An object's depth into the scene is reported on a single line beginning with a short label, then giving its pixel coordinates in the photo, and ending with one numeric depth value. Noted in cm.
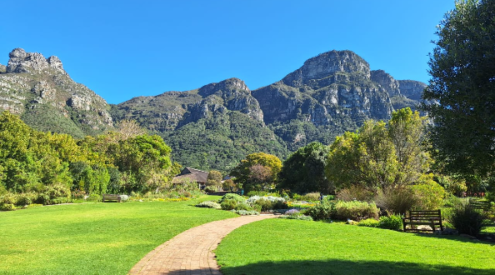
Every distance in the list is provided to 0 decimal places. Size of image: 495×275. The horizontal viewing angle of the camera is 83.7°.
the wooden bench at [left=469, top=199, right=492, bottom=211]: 1691
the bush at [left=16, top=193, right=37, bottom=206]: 2216
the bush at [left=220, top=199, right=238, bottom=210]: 2145
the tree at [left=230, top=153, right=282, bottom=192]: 5722
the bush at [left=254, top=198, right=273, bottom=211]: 2273
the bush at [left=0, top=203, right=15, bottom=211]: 2002
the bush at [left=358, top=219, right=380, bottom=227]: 1366
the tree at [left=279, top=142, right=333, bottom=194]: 4056
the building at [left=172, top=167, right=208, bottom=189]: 6498
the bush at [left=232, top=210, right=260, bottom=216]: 1935
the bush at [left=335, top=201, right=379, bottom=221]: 1557
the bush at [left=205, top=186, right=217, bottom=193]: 6113
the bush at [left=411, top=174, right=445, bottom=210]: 1600
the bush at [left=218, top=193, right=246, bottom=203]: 2293
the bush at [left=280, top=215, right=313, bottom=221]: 1597
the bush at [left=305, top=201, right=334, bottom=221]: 1627
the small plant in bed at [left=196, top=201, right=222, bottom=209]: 2220
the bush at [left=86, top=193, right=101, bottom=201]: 2667
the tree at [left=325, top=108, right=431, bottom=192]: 1889
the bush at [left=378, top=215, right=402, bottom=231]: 1300
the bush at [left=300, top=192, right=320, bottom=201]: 3244
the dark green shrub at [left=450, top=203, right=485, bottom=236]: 1155
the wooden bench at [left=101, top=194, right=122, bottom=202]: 2600
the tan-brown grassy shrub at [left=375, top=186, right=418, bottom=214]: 1598
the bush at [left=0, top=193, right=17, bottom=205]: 2048
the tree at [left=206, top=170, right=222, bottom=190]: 6844
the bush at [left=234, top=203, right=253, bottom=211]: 2128
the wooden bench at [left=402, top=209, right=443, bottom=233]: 1234
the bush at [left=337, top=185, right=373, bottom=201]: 2006
